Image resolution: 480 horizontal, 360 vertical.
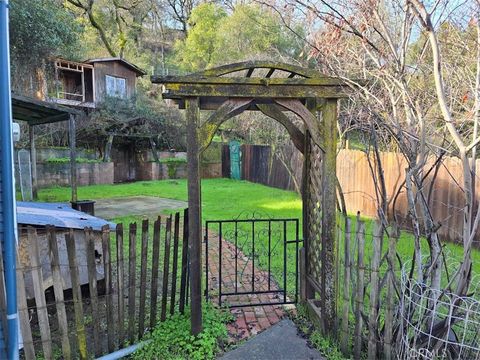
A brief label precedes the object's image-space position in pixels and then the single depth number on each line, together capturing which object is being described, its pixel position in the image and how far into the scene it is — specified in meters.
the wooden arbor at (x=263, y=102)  2.94
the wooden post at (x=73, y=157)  8.12
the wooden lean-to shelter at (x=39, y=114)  7.19
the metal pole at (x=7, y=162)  2.65
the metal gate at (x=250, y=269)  4.09
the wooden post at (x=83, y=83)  20.15
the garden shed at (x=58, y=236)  3.42
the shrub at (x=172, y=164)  18.41
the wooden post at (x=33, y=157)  10.11
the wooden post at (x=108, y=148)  16.75
